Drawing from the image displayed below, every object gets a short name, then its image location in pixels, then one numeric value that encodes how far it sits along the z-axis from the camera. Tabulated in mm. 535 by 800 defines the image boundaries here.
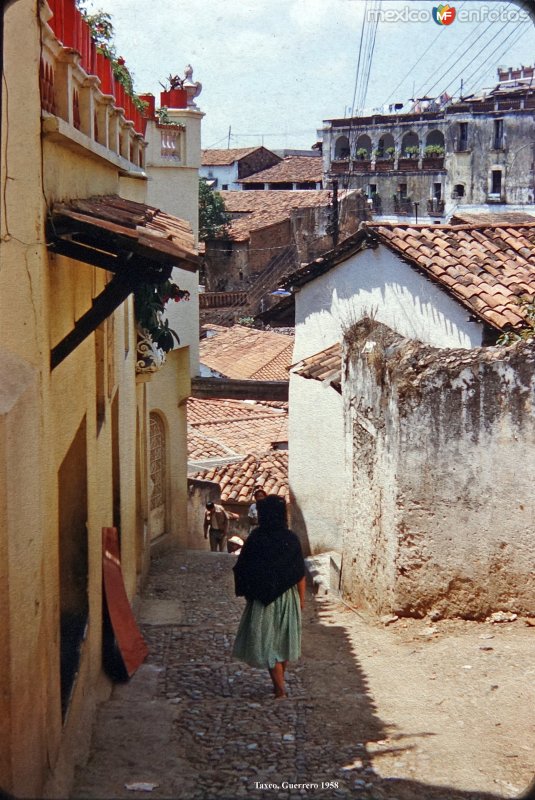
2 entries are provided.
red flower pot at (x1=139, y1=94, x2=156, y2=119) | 14362
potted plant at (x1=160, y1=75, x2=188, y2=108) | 17953
